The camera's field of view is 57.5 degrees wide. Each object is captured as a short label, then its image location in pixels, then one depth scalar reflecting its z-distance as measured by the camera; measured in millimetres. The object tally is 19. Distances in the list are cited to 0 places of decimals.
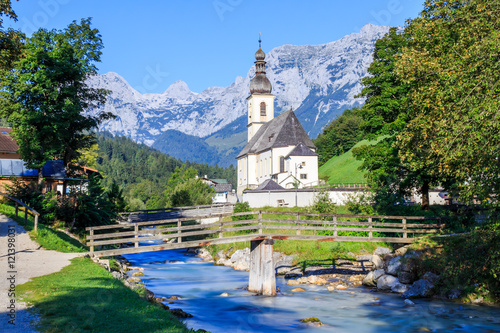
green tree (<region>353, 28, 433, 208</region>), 31688
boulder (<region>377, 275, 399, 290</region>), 23797
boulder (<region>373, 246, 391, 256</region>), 29675
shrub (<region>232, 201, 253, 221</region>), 47088
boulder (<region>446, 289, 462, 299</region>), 20981
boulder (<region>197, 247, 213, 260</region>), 42656
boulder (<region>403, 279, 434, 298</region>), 21828
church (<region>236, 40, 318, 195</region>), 71125
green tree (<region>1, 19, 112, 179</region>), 31469
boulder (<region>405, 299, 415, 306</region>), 20584
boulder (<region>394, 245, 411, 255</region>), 25273
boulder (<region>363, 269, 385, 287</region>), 24922
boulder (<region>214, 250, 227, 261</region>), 39481
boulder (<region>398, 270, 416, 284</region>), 23734
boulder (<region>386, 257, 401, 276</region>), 24319
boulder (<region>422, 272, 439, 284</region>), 22178
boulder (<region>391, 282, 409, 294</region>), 23059
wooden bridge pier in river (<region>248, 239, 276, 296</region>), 23219
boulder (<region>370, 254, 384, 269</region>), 27116
